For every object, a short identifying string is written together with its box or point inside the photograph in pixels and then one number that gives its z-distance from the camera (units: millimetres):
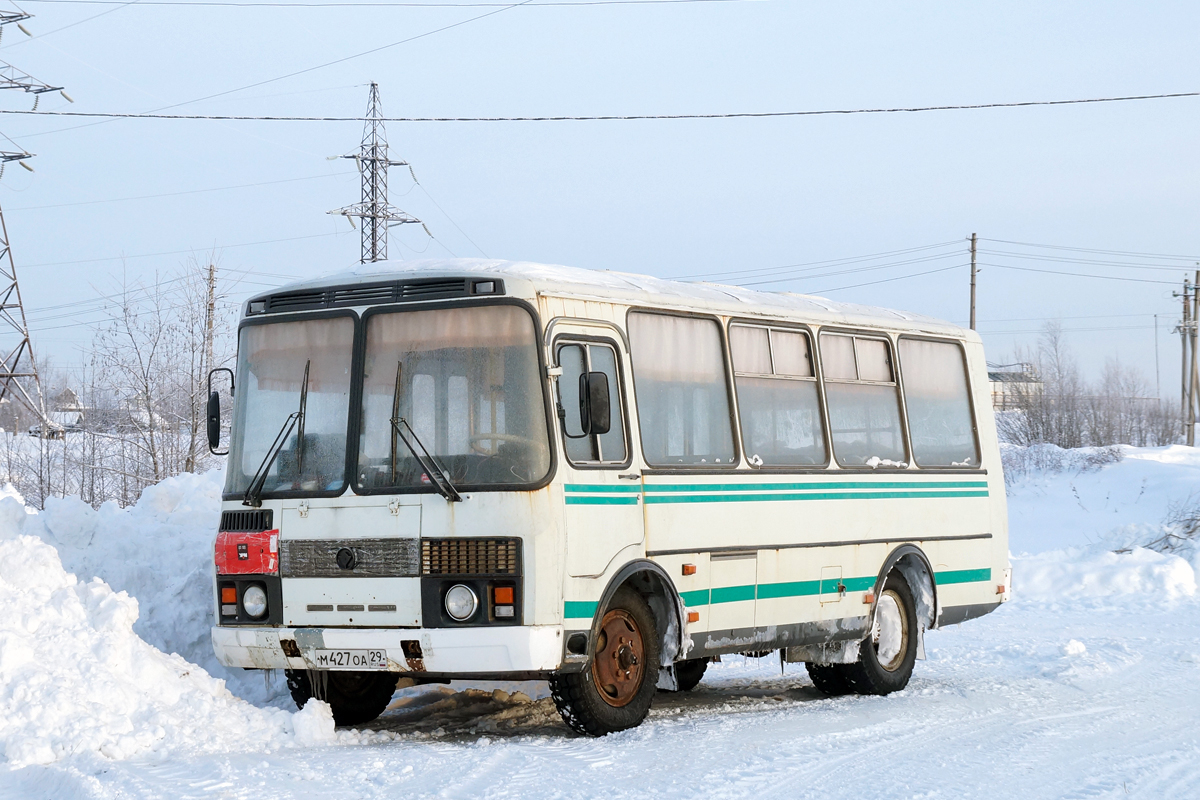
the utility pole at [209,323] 24672
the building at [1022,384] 63656
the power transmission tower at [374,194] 35281
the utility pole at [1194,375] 53906
